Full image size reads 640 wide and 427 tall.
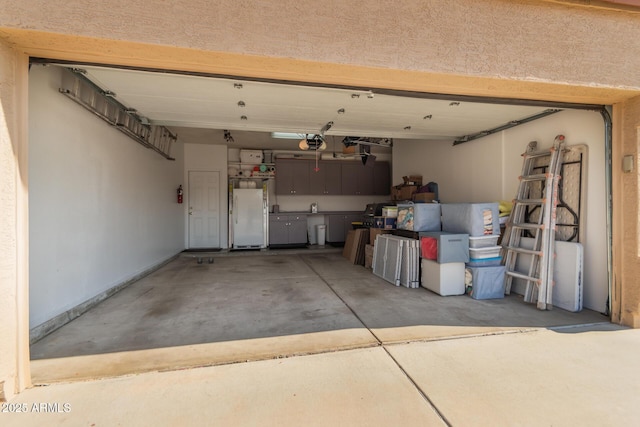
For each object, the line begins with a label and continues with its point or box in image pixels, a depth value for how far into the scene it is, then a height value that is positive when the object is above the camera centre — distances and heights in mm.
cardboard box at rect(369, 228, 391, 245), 4945 -414
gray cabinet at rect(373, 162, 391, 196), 8258 +1004
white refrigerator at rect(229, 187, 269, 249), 7273 -205
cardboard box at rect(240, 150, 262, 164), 7568 +1523
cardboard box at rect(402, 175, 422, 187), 6066 +686
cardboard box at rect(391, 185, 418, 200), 5766 +421
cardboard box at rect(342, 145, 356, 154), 6692 +1520
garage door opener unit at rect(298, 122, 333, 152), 5609 +1560
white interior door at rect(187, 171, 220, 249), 7262 +40
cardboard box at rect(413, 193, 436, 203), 5078 +254
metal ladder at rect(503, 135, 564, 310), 3076 -182
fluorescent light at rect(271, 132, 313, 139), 6652 +1847
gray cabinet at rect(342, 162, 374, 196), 8117 +949
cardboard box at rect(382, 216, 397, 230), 4734 -218
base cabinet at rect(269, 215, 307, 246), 7574 -543
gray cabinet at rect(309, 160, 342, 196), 7930 +930
